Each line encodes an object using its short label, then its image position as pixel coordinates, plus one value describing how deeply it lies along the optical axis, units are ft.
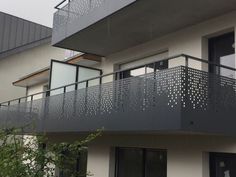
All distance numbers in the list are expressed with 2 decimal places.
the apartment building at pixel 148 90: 26.43
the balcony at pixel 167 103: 25.35
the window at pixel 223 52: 31.81
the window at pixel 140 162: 36.78
